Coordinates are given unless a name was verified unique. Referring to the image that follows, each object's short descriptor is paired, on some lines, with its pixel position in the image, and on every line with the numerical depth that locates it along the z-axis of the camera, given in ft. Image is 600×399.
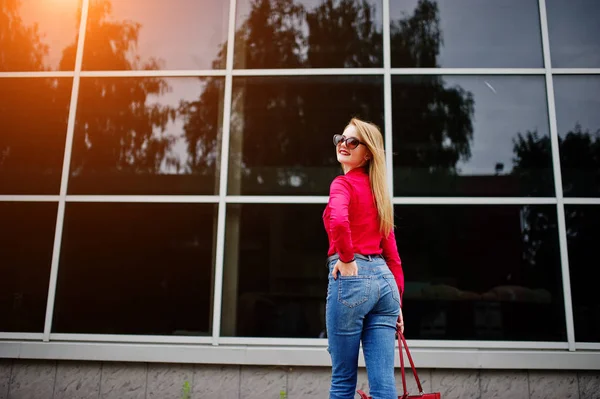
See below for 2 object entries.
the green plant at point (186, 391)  14.29
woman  8.05
